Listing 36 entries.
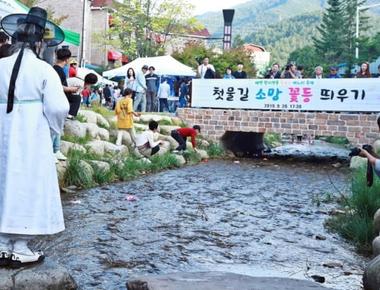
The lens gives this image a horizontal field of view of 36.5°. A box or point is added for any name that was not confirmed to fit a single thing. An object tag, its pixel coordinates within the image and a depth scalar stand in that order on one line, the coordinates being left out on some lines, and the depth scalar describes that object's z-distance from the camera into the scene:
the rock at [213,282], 3.91
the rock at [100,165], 10.15
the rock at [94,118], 13.16
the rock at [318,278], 5.03
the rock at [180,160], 13.59
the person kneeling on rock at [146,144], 12.84
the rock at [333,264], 5.58
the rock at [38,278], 3.94
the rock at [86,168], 9.41
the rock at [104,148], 11.20
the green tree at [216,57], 30.58
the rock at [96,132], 12.17
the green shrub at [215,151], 16.34
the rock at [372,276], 4.37
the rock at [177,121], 17.04
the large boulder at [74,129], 11.52
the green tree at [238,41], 41.42
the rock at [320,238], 6.75
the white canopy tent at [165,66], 21.22
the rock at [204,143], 16.70
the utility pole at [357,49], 37.26
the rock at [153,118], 15.80
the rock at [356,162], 13.46
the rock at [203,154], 15.34
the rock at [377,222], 6.25
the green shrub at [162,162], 12.35
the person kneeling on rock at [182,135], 14.55
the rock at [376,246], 5.43
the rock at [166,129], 15.51
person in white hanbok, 3.99
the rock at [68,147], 10.10
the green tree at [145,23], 32.38
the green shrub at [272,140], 21.65
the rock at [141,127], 14.63
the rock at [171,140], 14.72
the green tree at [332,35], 44.59
